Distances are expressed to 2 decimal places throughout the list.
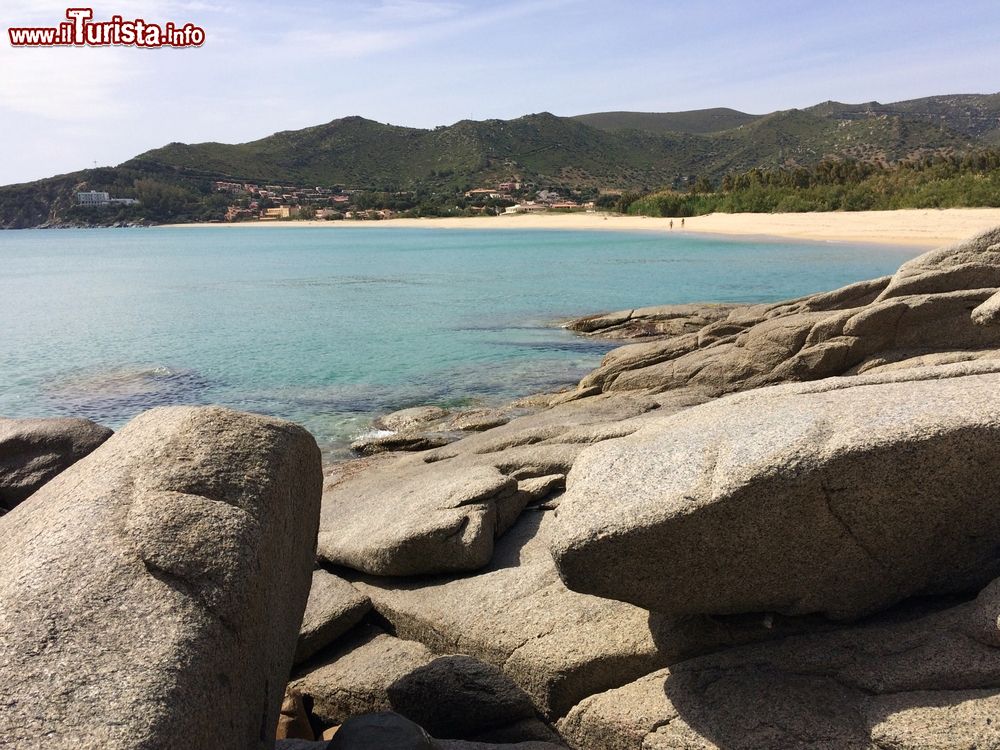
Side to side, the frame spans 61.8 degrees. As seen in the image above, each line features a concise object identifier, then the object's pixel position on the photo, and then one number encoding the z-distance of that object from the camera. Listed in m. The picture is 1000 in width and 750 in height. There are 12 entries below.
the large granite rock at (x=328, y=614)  6.36
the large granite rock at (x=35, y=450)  8.97
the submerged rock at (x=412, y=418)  16.73
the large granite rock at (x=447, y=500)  6.83
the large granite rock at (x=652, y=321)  25.88
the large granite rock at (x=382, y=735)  4.44
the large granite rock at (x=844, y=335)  11.98
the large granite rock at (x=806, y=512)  4.23
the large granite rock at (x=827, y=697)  4.05
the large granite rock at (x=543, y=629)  5.08
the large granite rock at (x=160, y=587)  3.34
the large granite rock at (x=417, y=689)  5.45
